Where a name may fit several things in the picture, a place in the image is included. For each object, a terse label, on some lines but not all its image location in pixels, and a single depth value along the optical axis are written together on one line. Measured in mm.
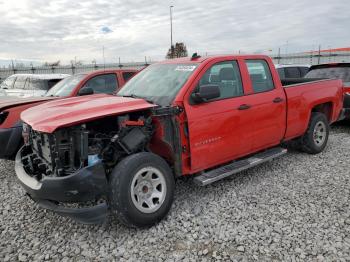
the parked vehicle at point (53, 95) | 4902
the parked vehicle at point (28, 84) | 9688
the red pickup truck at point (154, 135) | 3209
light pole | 33016
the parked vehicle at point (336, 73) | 7387
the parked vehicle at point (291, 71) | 10695
